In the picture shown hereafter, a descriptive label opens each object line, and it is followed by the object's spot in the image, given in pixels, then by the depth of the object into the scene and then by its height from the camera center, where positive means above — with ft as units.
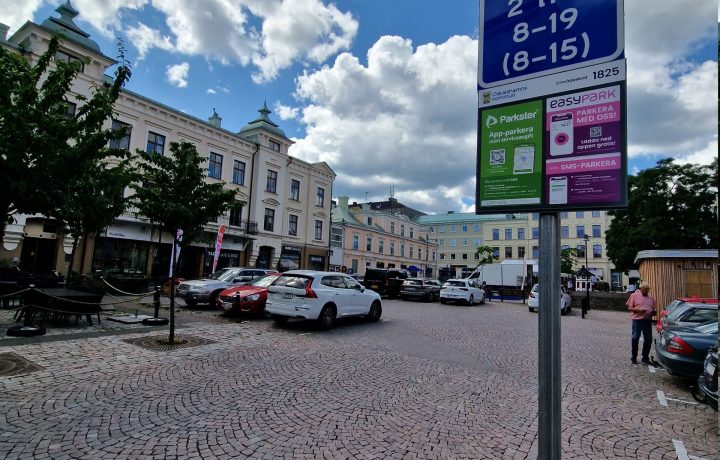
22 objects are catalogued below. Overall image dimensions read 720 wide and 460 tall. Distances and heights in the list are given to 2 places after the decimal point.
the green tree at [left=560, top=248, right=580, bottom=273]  168.35 +10.41
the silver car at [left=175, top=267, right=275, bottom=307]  51.90 -3.10
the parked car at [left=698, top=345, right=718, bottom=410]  17.41 -4.08
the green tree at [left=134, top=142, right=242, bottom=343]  30.94 +5.25
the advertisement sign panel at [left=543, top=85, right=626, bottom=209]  6.68 +2.31
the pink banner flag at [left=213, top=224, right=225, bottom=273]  61.98 +3.74
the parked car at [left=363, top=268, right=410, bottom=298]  89.97 -2.13
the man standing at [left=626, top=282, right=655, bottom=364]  28.86 -2.21
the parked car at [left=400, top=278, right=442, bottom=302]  86.22 -3.42
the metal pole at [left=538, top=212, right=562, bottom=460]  6.66 -1.14
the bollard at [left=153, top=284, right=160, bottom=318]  39.04 -3.96
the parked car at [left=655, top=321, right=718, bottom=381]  21.29 -3.31
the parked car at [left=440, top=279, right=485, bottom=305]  82.79 -3.28
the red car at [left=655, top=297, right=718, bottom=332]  35.70 -1.18
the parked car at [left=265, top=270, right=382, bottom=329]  37.70 -2.86
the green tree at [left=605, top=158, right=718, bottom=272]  99.04 +19.58
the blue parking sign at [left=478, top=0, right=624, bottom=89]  6.97 +4.59
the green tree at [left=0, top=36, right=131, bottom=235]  20.40 +6.51
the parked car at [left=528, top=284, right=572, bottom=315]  73.72 -4.01
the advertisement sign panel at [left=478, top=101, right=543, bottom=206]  7.33 +2.33
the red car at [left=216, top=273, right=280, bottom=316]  43.80 -3.90
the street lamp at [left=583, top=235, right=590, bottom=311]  75.88 +0.02
